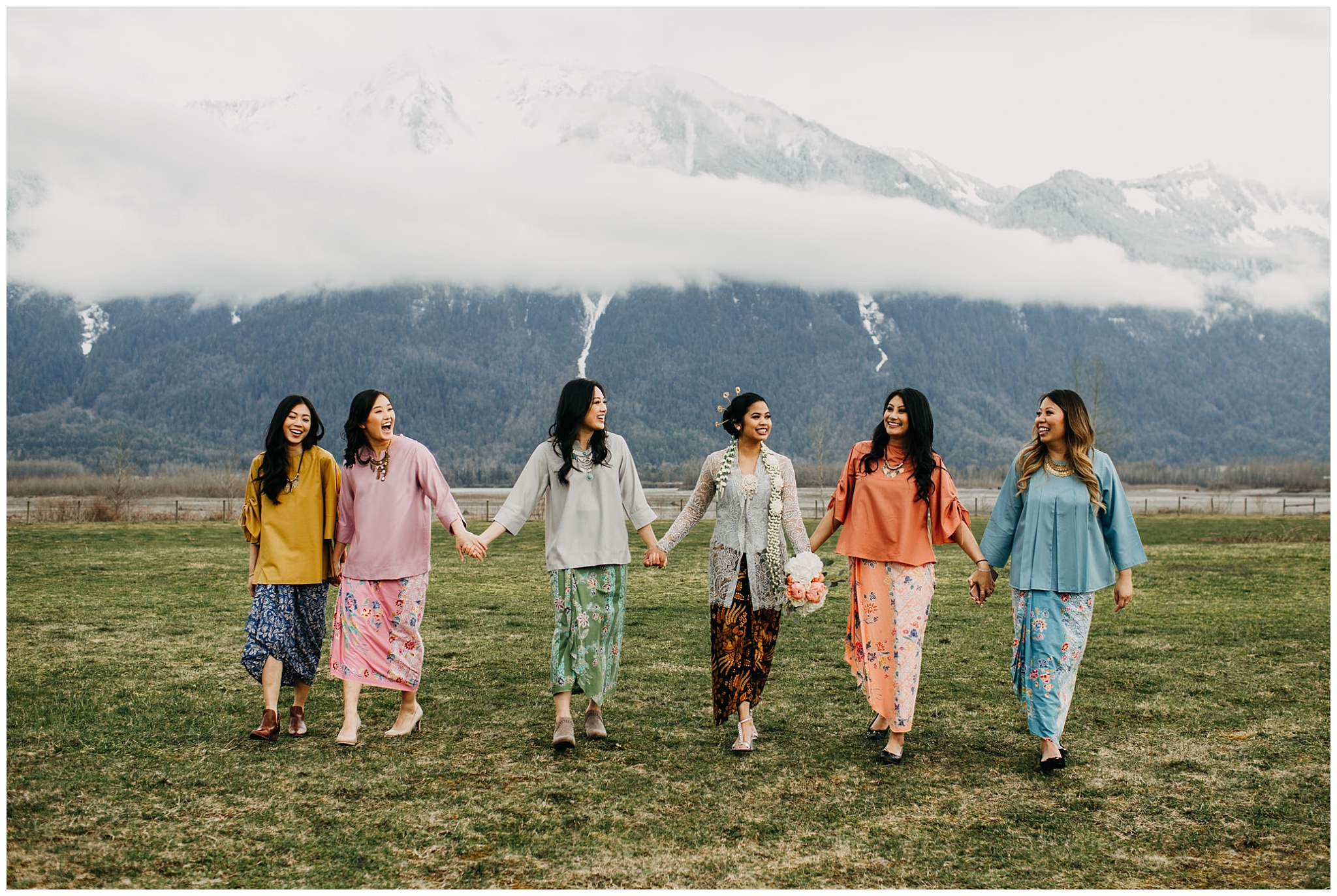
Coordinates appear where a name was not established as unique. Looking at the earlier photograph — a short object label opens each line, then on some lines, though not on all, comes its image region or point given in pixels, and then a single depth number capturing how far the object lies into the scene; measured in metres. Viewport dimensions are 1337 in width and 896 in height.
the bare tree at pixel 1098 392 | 56.97
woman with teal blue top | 5.66
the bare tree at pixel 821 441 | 70.34
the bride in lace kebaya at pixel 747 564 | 6.11
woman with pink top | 6.24
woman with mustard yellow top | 6.21
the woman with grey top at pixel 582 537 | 6.16
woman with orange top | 5.97
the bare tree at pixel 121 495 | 36.81
